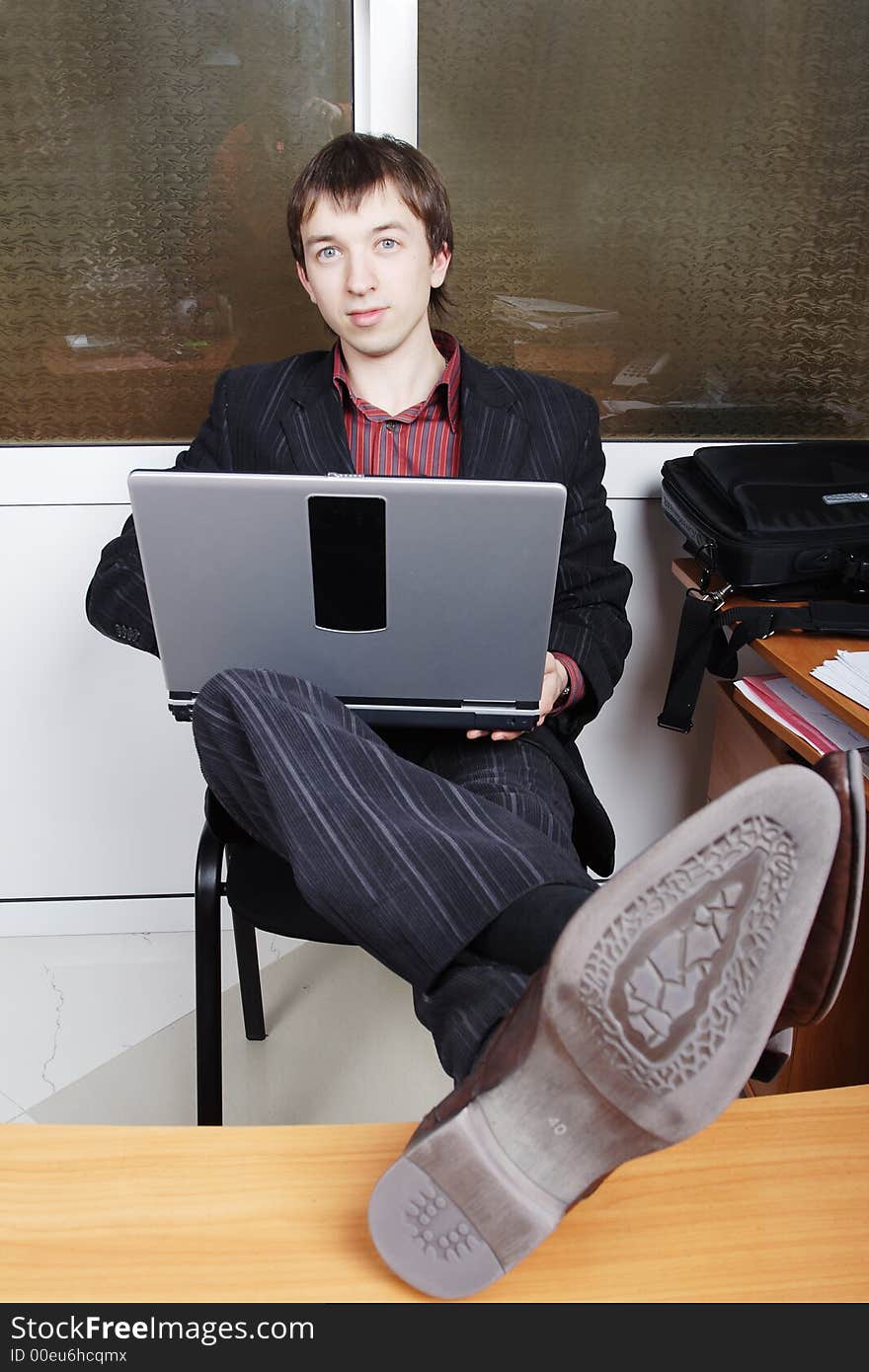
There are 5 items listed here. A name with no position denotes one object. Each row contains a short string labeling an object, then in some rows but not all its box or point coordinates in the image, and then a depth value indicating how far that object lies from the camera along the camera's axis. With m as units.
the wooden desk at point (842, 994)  1.31
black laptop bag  1.43
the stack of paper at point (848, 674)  1.24
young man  0.63
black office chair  1.24
